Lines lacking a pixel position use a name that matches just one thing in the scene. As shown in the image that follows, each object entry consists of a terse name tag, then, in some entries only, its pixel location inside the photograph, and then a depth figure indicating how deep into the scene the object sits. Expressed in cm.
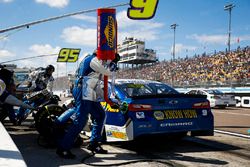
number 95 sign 2453
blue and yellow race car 535
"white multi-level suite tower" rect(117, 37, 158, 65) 8600
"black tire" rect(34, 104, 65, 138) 617
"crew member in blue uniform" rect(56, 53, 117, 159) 516
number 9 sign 992
